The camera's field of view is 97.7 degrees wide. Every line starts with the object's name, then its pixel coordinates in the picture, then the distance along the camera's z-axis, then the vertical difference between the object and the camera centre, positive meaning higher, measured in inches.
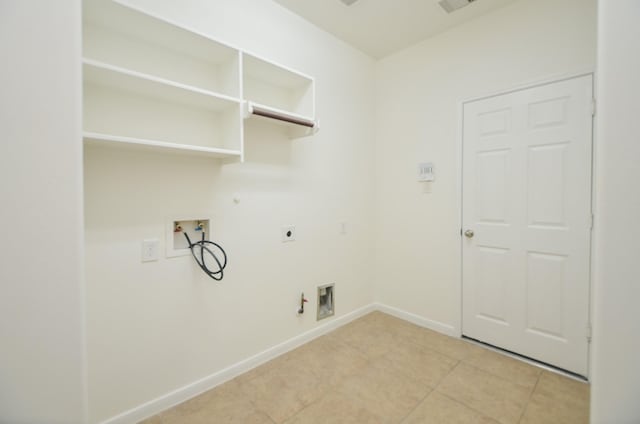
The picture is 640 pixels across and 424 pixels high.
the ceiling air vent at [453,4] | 86.1 +63.4
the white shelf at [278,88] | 77.1 +36.5
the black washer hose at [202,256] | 71.1 -13.1
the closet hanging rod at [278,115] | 68.5 +24.2
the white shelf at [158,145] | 50.8 +12.6
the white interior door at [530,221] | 78.2 -4.4
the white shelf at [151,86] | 51.3 +25.2
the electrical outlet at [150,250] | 64.6 -10.2
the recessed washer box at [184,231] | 68.4 -6.2
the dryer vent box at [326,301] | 104.9 -36.2
